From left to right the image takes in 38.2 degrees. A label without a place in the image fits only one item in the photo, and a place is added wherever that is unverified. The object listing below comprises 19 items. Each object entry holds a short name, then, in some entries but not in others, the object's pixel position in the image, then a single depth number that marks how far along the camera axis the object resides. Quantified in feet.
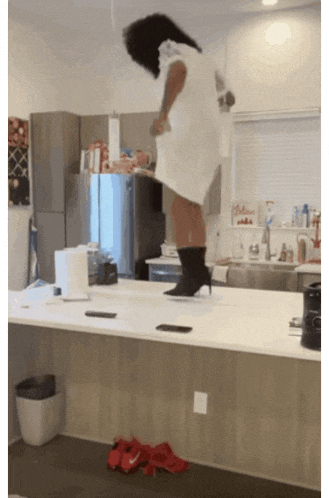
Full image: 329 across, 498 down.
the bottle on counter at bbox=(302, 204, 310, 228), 13.87
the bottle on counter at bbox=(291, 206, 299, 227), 14.11
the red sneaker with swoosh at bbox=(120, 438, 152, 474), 7.40
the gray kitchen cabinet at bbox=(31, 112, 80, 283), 15.60
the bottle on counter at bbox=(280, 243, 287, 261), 14.02
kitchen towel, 10.96
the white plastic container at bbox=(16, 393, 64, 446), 7.97
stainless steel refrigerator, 14.55
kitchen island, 6.34
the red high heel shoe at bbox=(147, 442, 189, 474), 7.37
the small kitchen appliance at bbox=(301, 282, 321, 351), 4.82
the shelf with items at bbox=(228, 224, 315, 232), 14.20
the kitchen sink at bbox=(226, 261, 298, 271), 13.48
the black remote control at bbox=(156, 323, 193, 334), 5.54
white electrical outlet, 7.43
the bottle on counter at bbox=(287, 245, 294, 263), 13.94
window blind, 13.75
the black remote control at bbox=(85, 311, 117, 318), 6.25
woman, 7.34
